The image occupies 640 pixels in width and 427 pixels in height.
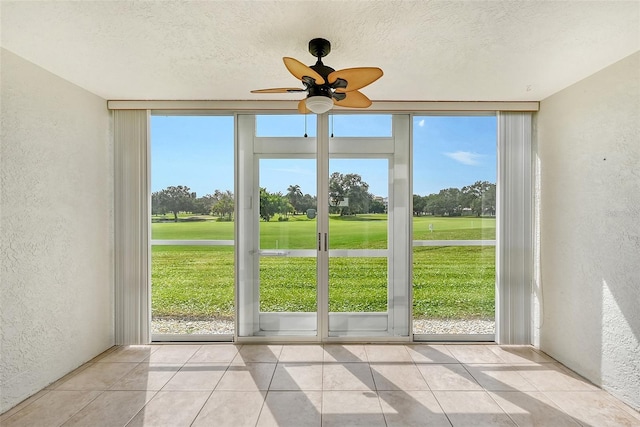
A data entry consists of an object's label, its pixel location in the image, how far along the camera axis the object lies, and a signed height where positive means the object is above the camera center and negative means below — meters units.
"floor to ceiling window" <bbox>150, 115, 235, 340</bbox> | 3.35 +0.07
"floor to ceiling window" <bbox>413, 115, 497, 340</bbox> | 3.28 +0.08
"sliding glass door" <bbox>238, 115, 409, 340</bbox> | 3.23 -0.19
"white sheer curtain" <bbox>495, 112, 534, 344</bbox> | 3.17 -0.16
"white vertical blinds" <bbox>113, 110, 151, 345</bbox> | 3.17 -0.17
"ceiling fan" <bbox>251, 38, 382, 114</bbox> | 1.68 +0.78
